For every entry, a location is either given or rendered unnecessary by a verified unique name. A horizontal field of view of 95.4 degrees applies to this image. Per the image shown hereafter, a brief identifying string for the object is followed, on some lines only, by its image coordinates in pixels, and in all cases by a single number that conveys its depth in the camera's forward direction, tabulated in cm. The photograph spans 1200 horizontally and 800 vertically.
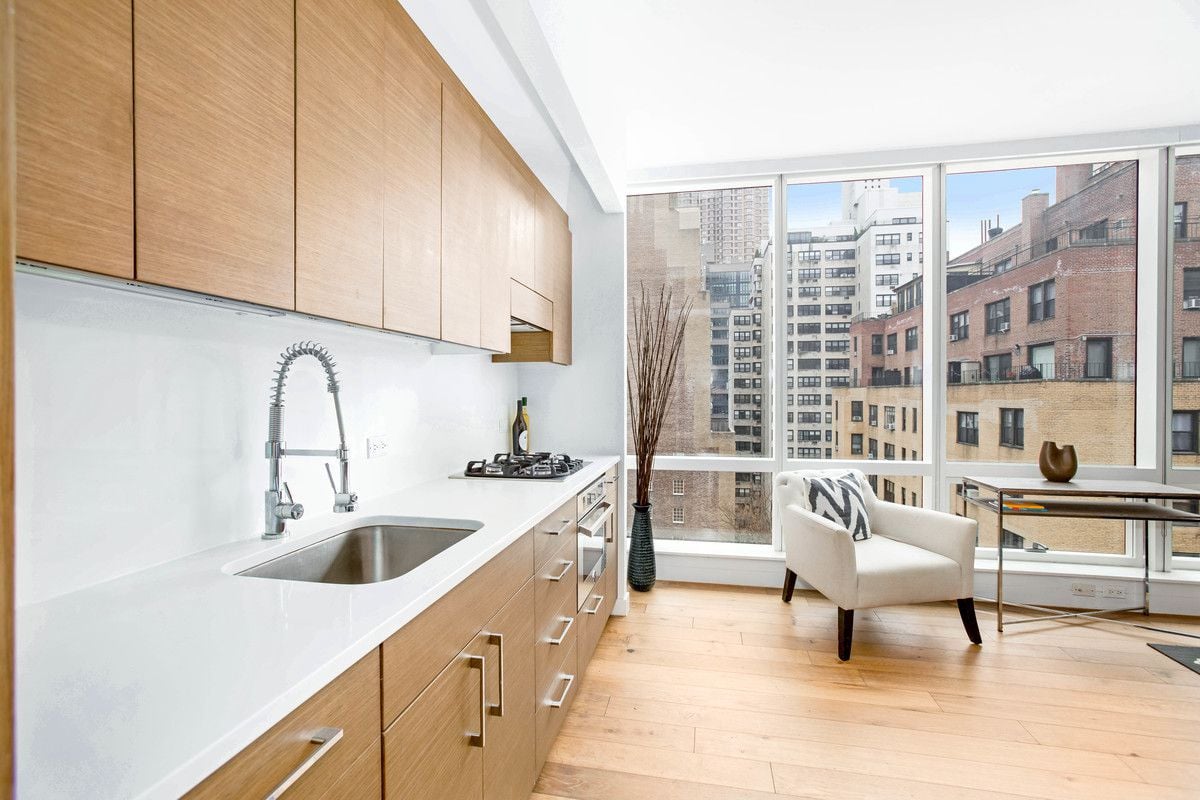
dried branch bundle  349
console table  273
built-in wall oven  223
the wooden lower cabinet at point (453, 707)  69
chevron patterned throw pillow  305
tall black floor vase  346
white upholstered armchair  259
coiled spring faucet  131
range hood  259
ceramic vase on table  297
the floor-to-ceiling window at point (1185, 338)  315
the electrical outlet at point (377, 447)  185
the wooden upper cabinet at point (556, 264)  268
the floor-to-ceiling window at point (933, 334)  324
